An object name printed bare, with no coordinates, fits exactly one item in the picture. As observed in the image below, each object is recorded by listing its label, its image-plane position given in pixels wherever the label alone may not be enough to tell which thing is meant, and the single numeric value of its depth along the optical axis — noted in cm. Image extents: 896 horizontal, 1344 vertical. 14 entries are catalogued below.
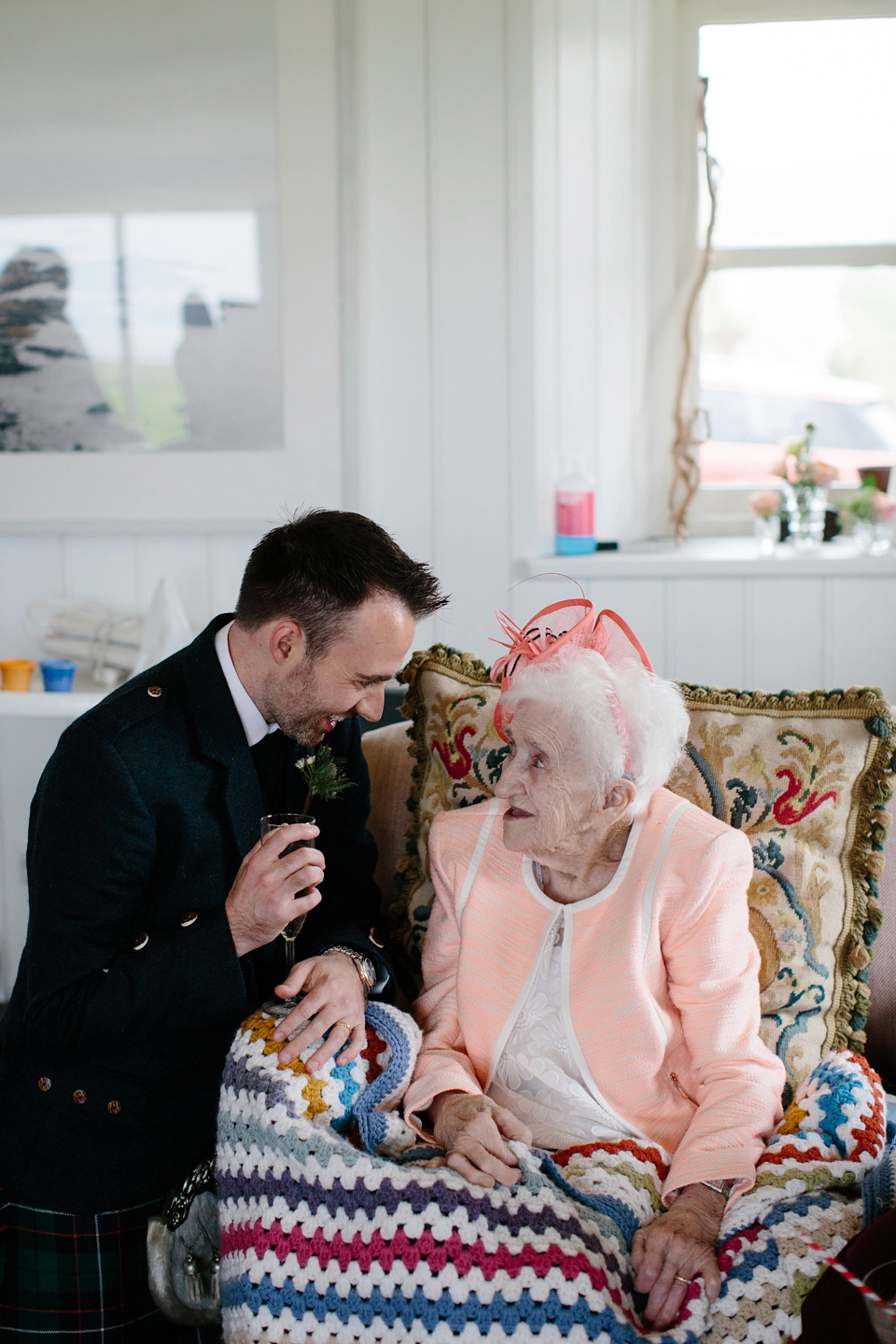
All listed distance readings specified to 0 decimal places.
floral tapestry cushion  154
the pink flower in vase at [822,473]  273
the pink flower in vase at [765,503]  273
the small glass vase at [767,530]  274
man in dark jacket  137
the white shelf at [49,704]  252
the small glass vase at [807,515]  270
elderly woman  141
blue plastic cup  259
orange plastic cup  262
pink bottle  264
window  289
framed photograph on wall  251
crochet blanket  114
